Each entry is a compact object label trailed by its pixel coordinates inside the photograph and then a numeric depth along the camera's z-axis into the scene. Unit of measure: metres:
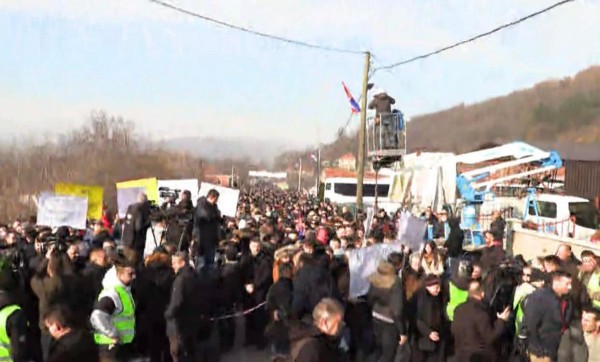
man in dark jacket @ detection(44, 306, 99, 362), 5.10
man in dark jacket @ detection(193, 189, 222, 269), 11.54
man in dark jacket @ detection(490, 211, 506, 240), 15.00
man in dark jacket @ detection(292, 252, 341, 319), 8.12
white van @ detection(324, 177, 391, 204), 46.47
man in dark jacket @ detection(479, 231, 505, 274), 11.53
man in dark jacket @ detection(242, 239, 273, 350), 9.89
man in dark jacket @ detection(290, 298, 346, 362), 4.94
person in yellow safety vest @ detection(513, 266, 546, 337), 8.06
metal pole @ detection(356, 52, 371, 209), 22.62
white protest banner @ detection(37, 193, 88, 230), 11.55
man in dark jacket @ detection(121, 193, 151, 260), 11.55
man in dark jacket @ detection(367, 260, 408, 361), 7.92
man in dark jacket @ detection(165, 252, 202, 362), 7.67
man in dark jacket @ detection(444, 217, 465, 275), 14.95
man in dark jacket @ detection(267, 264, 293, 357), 8.15
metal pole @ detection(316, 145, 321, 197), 68.86
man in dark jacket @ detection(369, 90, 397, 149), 22.39
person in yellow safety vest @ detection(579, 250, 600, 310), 8.86
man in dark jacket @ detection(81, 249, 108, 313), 7.71
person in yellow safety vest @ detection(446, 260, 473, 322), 8.49
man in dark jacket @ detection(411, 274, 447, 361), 8.06
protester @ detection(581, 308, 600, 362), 6.98
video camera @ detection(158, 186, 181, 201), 19.62
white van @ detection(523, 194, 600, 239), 21.78
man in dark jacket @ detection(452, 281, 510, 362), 6.95
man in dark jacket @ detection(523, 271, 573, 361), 7.46
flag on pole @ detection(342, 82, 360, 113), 26.42
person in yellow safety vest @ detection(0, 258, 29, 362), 5.84
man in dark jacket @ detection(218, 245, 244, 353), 9.52
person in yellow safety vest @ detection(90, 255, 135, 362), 6.33
